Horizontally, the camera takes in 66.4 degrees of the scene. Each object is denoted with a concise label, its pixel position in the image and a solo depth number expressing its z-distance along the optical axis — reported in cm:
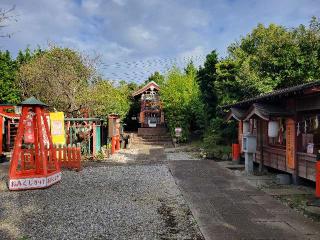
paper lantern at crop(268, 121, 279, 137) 829
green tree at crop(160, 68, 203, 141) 1970
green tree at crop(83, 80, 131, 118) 1473
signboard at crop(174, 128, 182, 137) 1874
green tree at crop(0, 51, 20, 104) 2086
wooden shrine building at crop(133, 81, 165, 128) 2612
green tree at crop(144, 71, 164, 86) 3231
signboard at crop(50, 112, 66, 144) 1120
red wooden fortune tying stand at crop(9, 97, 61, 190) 704
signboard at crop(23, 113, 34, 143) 816
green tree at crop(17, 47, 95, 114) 1501
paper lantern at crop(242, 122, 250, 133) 1053
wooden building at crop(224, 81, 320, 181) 695
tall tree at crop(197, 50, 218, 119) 1787
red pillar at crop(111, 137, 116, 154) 1457
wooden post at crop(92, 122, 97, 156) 1241
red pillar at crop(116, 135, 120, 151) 1633
